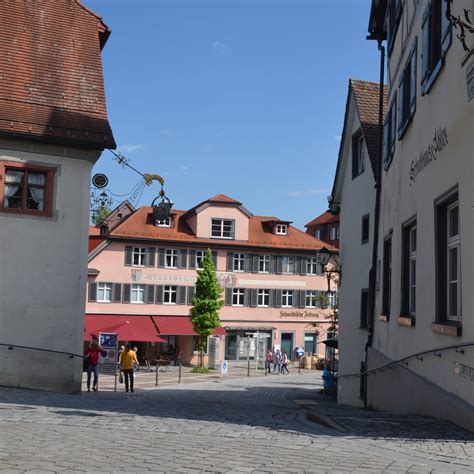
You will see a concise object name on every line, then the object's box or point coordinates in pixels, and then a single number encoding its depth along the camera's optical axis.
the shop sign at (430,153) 10.53
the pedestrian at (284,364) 47.09
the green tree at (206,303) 47.38
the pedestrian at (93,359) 20.36
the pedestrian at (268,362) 47.30
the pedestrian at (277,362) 47.94
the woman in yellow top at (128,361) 20.95
